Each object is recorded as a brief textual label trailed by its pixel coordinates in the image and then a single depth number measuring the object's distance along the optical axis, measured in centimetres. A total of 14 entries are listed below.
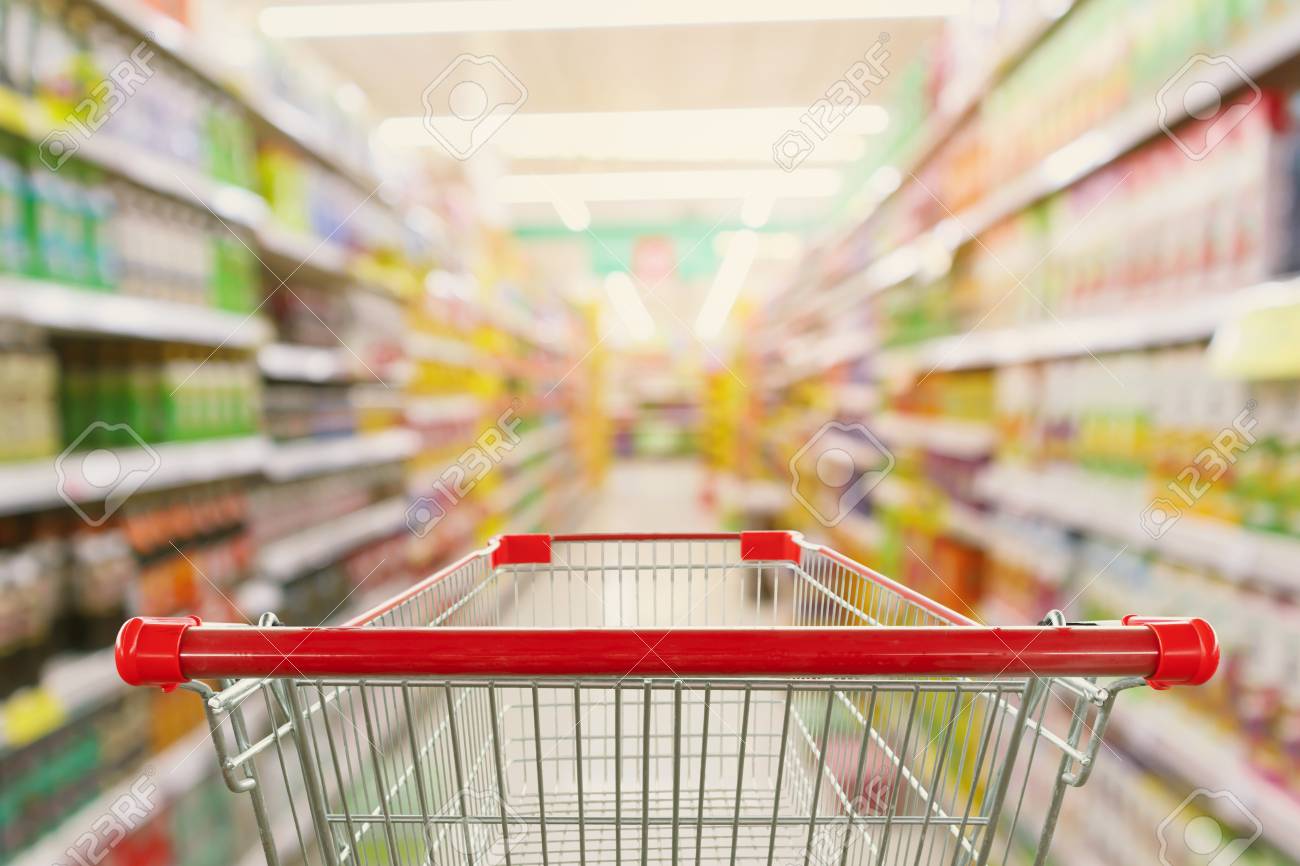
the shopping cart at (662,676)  61
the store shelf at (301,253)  246
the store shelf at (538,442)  657
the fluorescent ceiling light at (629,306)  1469
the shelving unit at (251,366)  161
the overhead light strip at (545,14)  498
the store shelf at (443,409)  402
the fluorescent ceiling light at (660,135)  723
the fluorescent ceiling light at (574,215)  1141
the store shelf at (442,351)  398
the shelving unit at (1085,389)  142
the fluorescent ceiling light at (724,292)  1484
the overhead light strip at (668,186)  946
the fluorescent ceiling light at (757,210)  1090
